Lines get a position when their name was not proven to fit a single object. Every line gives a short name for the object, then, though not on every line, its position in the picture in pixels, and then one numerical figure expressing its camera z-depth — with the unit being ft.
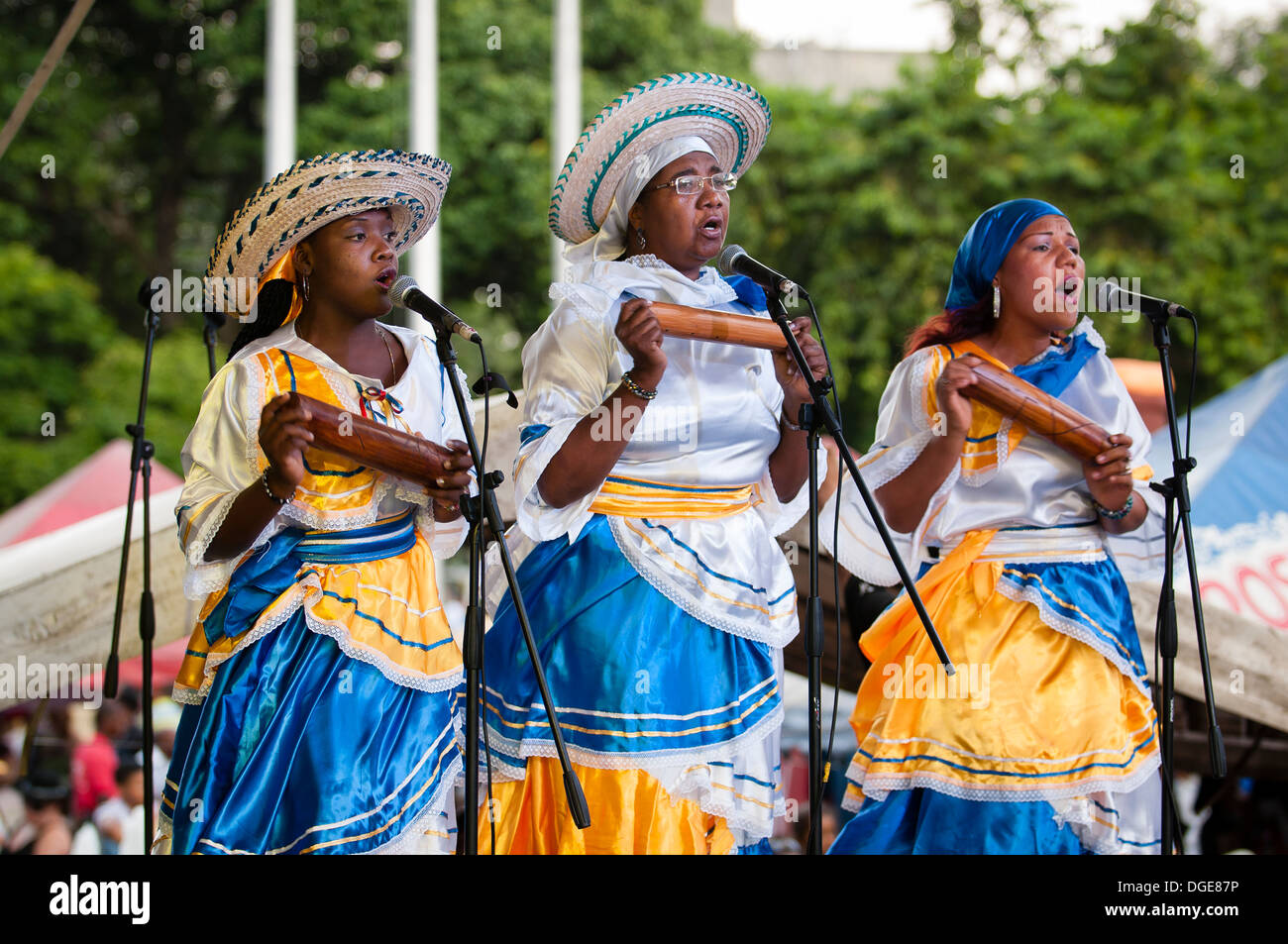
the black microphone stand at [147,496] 12.75
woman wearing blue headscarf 11.38
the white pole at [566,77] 42.52
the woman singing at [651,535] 10.37
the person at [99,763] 25.14
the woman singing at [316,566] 10.34
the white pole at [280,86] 40.60
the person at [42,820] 22.03
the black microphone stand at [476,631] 9.37
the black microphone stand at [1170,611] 11.03
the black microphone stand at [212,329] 13.00
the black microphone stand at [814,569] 9.80
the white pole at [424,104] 39.88
